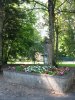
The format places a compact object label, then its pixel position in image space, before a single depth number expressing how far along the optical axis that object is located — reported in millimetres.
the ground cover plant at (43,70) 3806
